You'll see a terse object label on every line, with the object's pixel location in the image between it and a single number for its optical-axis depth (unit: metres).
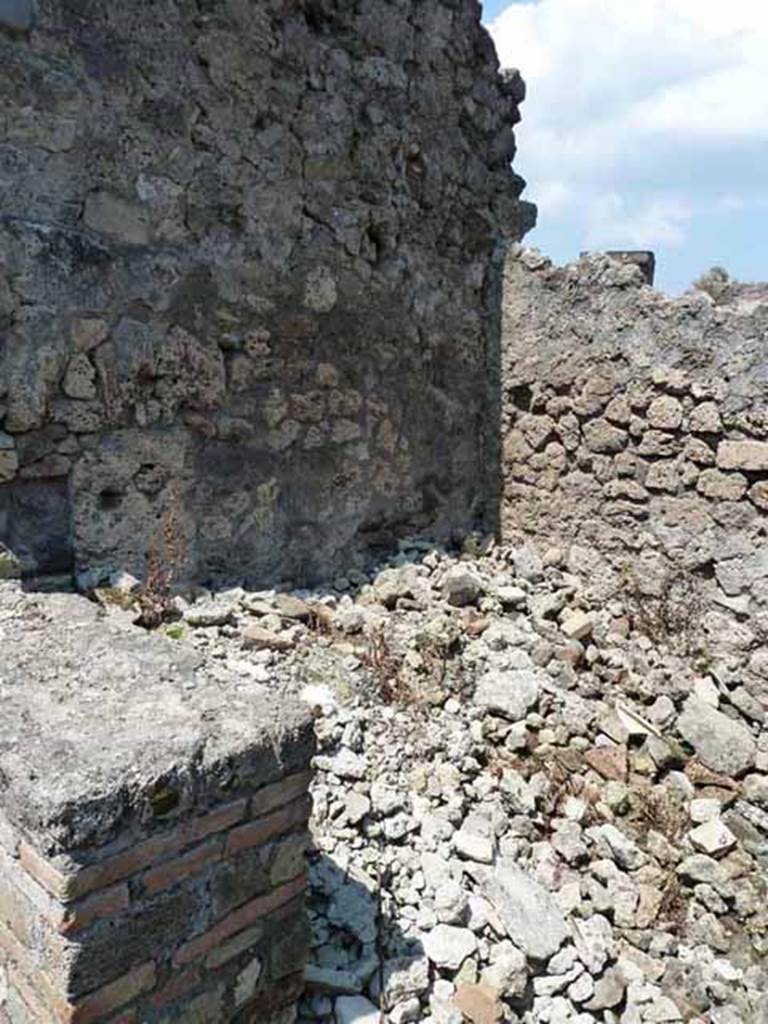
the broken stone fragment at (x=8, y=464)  2.80
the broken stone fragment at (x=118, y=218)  2.95
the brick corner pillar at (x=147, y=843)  1.51
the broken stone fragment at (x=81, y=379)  2.94
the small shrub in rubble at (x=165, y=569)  3.09
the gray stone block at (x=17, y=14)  2.67
